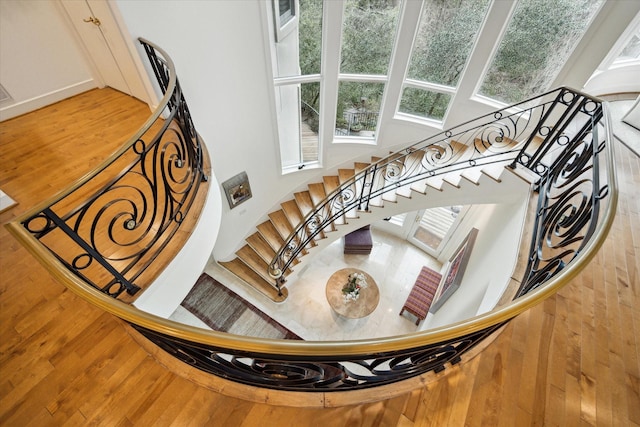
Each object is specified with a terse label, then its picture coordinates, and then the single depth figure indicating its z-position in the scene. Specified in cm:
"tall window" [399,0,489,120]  405
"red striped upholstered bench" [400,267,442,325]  550
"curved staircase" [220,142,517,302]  364
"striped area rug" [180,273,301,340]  516
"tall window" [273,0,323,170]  433
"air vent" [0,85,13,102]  327
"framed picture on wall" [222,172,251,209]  489
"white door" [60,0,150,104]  285
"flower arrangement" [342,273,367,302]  547
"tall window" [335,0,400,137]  421
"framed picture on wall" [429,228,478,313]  446
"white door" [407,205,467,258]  640
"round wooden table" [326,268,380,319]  538
